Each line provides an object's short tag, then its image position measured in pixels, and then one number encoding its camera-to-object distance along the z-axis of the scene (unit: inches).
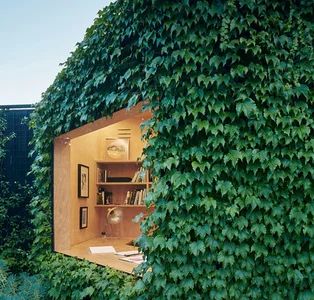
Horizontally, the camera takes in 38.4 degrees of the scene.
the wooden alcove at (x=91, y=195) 196.9
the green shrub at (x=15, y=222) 275.5
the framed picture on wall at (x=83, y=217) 238.9
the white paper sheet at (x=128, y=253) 195.9
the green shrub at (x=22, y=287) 170.5
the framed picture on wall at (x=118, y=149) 267.3
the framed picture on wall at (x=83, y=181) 236.5
